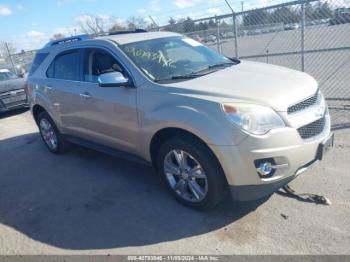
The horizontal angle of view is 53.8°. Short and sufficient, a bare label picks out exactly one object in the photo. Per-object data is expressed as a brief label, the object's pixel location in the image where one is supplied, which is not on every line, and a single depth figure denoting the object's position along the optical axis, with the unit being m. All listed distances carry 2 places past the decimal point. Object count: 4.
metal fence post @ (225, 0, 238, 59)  7.53
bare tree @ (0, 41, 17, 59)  16.30
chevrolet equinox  3.11
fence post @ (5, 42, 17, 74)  16.21
